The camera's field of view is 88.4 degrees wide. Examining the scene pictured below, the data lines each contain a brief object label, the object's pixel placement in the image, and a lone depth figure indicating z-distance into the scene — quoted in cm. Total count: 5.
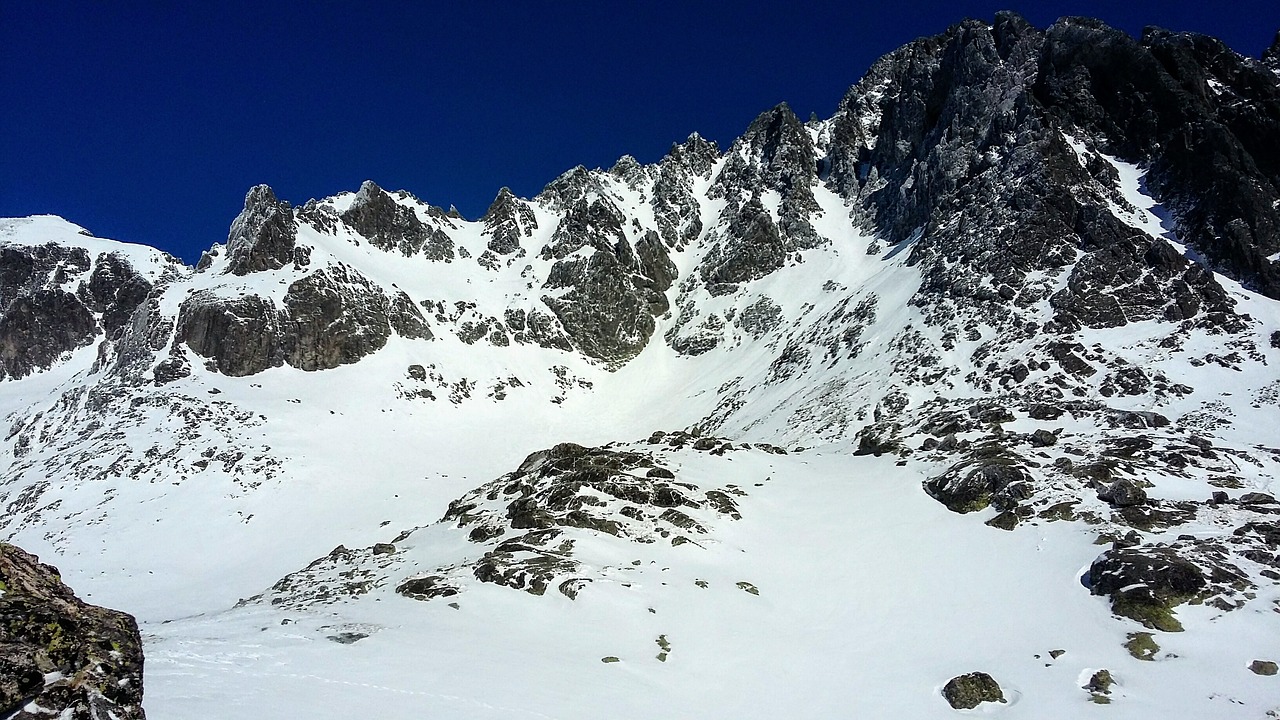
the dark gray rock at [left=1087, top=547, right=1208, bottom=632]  1788
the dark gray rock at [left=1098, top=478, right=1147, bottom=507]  2545
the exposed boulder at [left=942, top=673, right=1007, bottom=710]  1455
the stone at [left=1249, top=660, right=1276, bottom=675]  1470
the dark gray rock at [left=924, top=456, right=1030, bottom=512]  2808
